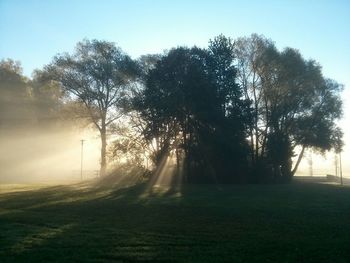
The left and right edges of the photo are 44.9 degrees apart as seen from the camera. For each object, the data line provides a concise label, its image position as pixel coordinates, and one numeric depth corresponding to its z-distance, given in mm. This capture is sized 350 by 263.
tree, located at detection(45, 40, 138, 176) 51625
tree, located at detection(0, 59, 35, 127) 67875
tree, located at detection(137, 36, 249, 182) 43562
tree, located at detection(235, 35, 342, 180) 51312
